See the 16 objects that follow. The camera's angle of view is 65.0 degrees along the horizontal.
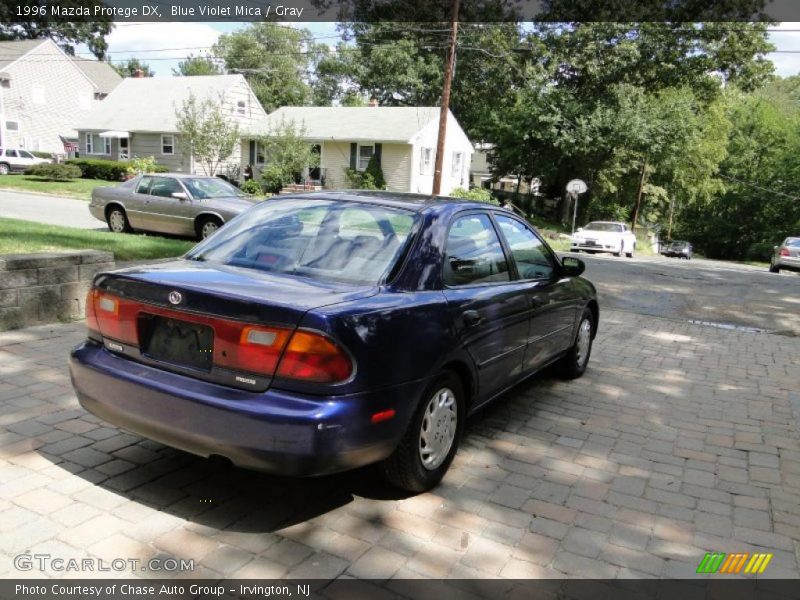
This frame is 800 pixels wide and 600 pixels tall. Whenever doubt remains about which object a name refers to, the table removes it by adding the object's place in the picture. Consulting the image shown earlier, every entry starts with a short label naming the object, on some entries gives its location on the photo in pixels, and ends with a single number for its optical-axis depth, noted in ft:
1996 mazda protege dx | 9.13
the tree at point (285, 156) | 104.47
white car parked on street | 81.46
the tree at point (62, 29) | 193.77
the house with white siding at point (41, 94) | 146.51
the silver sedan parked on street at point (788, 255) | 78.79
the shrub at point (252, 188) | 99.81
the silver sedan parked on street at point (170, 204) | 41.19
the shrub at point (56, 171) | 98.43
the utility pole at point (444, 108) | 71.92
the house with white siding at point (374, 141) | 114.52
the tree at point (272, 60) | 215.72
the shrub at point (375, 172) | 111.55
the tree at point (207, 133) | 101.96
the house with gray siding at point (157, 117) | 125.80
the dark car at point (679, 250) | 144.87
